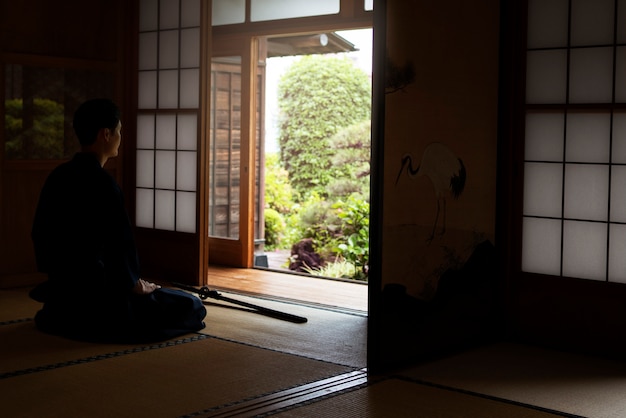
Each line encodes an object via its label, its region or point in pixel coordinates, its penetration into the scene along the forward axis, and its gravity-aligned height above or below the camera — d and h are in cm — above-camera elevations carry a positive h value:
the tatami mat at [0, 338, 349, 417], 313 -82
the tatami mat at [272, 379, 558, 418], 312 -84
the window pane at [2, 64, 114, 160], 577 +48
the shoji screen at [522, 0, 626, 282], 420 +23
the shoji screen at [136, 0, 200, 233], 616 +47
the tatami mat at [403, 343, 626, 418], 338 -84
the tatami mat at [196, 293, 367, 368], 406 -78
